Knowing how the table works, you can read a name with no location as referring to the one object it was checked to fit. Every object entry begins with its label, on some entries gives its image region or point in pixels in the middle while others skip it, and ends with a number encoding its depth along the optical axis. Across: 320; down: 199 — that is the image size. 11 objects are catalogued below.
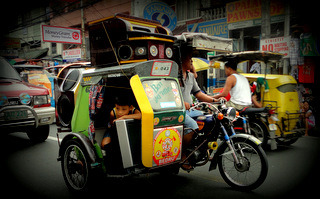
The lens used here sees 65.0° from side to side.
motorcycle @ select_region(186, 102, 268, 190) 3.26
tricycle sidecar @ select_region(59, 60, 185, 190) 2.92
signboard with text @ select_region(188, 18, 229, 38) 12.01
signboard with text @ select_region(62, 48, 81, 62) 18.02
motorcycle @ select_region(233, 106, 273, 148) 5.12
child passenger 3.34
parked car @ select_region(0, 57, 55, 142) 5.37
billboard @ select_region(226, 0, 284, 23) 10.23
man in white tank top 5.27
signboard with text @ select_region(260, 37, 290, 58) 9.71
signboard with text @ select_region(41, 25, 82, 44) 13.78
